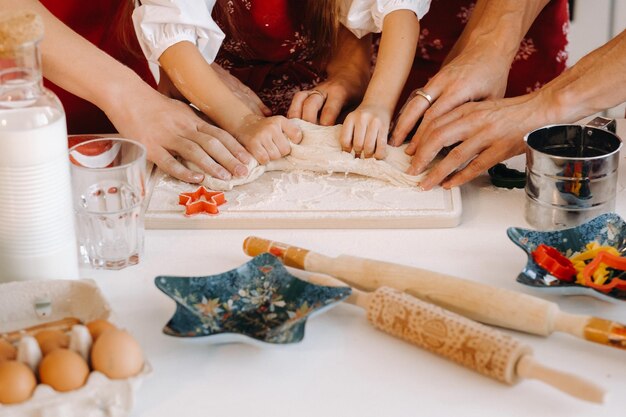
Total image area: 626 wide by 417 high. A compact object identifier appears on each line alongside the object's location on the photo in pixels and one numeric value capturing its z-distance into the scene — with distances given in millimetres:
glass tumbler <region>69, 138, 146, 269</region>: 1129
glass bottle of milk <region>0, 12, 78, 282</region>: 949
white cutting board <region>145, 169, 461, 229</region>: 1241
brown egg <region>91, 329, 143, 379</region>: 837
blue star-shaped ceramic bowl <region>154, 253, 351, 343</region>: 974
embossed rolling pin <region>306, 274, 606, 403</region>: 858
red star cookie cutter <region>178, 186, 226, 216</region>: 1263
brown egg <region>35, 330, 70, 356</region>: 855
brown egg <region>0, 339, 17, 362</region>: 854
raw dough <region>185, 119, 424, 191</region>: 1336
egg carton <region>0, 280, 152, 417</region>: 980
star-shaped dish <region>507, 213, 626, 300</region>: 1111
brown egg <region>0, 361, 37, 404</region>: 807
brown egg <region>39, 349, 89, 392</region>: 820
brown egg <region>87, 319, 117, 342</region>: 865
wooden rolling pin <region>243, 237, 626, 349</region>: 939
